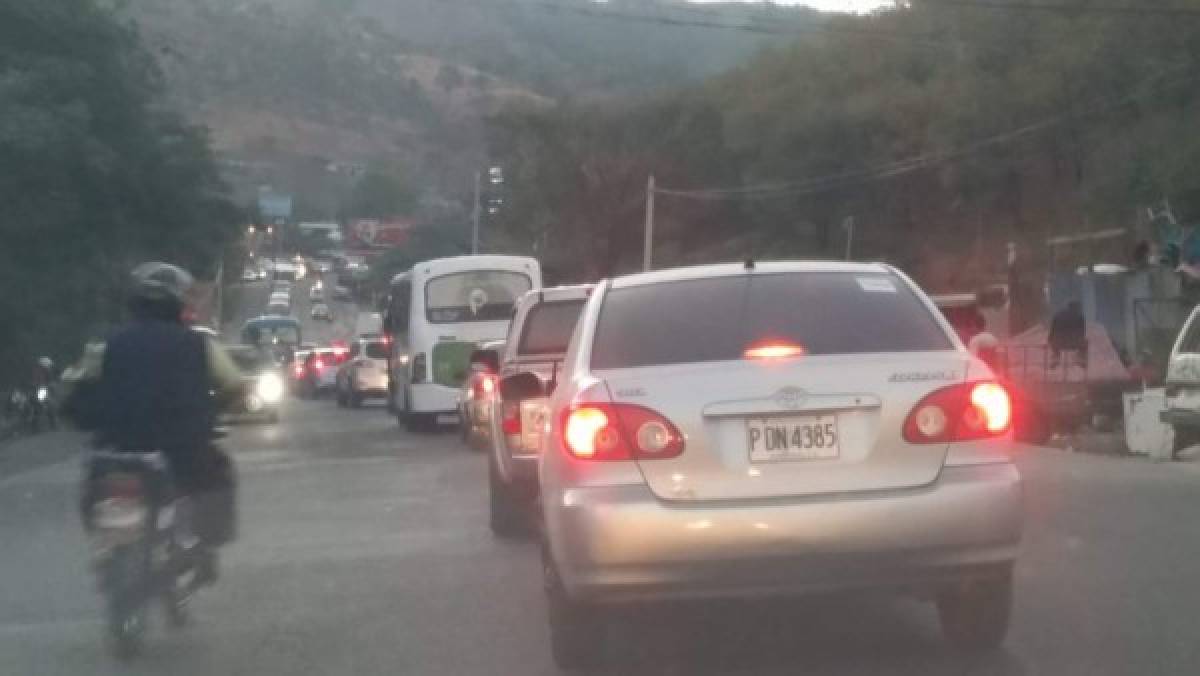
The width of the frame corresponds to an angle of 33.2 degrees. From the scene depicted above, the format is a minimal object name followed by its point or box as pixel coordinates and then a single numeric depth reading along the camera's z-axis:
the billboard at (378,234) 105.41
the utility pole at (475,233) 81.00
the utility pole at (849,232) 60.84
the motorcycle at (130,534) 8.75
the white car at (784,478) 7.44
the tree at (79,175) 33.03
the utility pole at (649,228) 60.03
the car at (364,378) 50.16
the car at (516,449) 13.08
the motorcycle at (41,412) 34.03
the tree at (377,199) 140.38
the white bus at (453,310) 33.31
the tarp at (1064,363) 26.59
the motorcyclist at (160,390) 9.01
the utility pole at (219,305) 74.07
